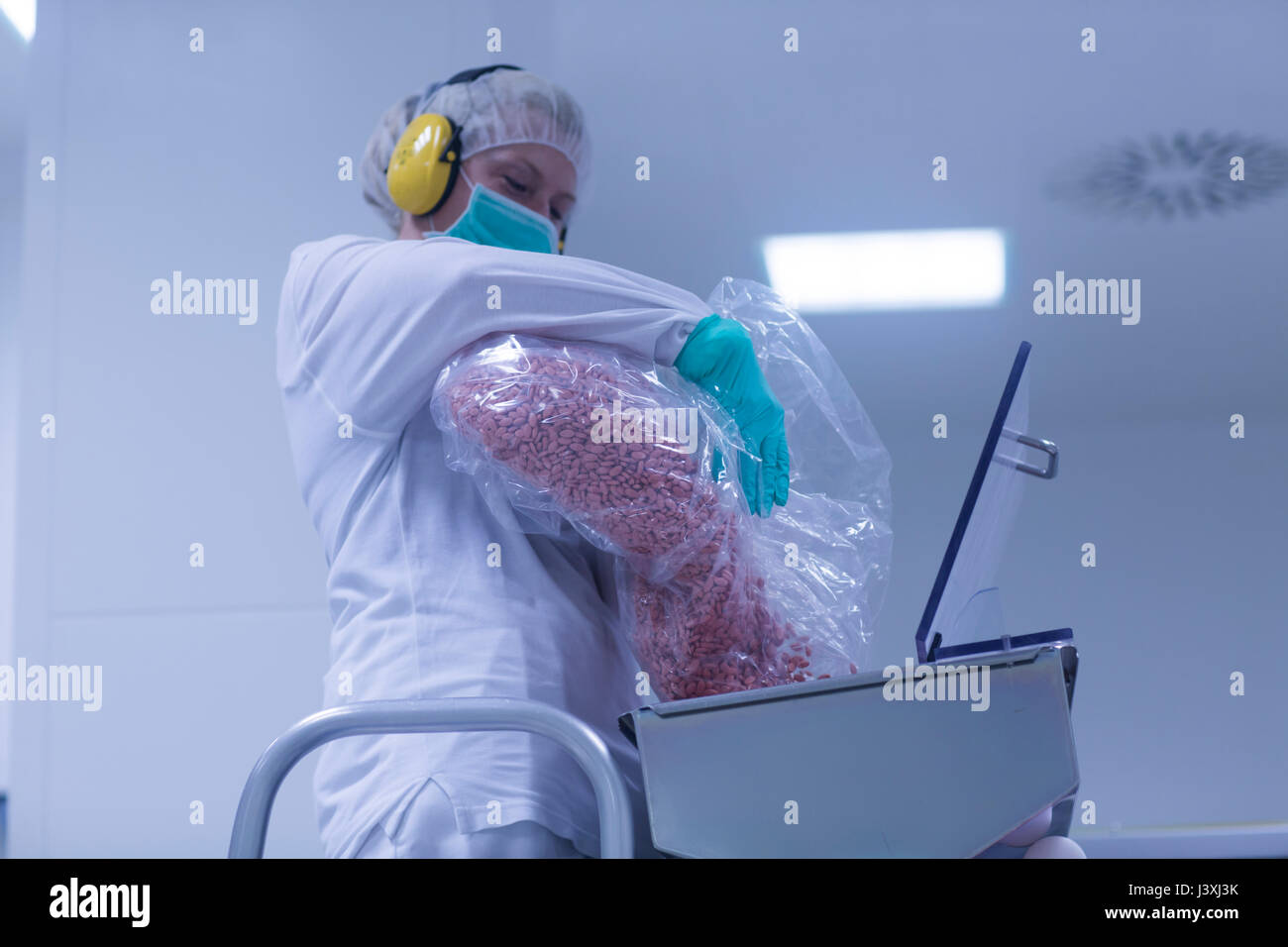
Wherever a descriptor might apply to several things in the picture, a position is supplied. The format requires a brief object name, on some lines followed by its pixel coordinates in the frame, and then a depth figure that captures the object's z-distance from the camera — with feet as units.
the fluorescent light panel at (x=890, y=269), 8.57
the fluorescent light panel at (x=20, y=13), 9.89
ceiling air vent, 8.33
